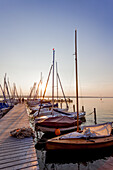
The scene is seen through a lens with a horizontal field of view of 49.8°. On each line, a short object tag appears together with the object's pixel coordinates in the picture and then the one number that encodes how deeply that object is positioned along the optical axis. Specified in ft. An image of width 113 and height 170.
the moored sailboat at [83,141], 26.09
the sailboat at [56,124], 42.29
